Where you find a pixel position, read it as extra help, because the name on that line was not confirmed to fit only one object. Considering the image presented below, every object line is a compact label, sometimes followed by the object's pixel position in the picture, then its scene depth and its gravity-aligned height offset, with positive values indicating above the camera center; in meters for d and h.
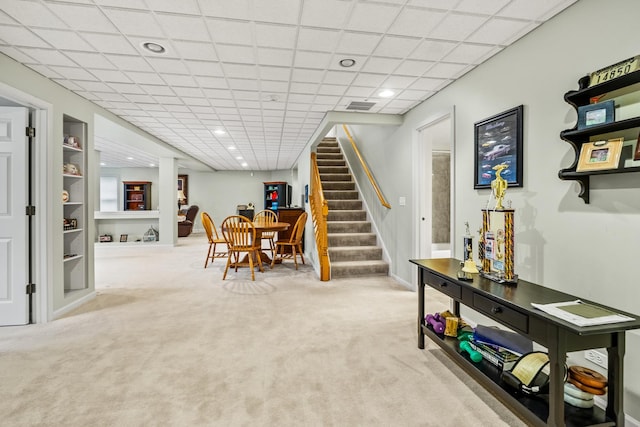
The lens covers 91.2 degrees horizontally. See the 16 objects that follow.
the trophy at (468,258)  2.14 -0.33
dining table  5.02 -0.26
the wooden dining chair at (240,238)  4.75 -0.40
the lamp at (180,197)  11.27 +0.54
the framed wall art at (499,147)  2.33 +0.53
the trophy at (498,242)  1.94 -0.19
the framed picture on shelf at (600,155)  1.62 +0.31
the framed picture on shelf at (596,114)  1.64 +0.53
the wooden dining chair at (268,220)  6.00 -0.17
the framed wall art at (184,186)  11.67 +0.96
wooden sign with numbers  1.51 +0.72
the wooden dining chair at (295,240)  5.58 -0.52
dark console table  1.34 -0.58
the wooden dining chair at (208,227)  5.43 -0.26
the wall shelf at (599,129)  1.54 +0.44
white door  2.94 +0.13
